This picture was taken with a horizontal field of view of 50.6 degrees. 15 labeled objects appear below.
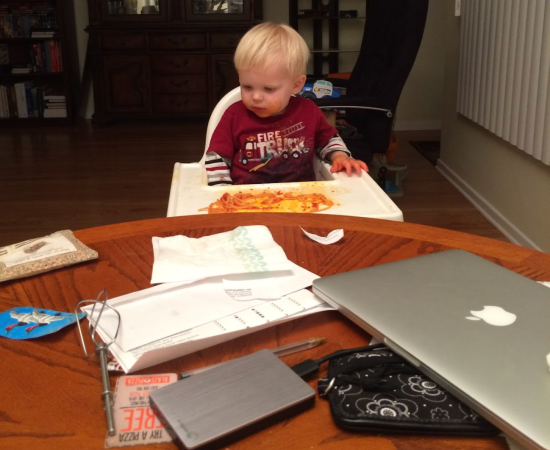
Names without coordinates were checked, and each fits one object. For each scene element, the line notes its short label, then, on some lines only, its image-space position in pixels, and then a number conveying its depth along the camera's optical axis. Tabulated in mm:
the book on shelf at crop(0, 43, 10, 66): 4684
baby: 1331
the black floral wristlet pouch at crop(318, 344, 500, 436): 403
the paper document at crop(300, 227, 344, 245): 779
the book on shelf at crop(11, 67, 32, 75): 4625
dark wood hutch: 4484
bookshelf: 4574
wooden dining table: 403
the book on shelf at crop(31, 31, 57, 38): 4578
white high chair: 1015
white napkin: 657
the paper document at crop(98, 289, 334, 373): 490
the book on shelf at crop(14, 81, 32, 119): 4633
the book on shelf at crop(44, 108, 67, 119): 4719
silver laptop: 401
